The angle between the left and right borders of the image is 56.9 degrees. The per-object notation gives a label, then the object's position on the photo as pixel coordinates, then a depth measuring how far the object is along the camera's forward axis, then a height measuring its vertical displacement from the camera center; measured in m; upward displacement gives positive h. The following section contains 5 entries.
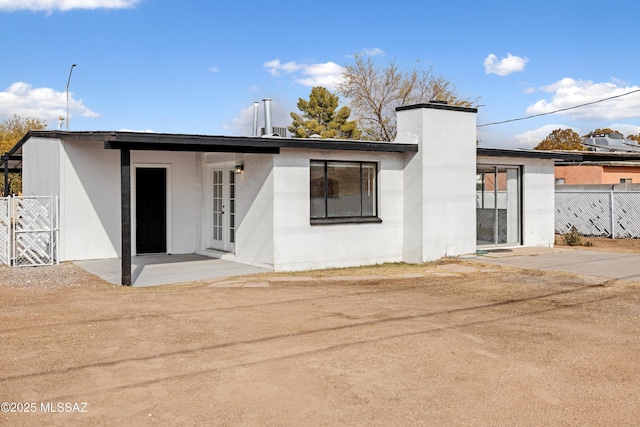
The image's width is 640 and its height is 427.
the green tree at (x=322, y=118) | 41.56 +6.91
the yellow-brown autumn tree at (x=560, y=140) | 52.77 +6.86
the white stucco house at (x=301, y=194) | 12.47 +0.44
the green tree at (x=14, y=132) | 38.28 +6.17
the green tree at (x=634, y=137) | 57.08 +7.27
